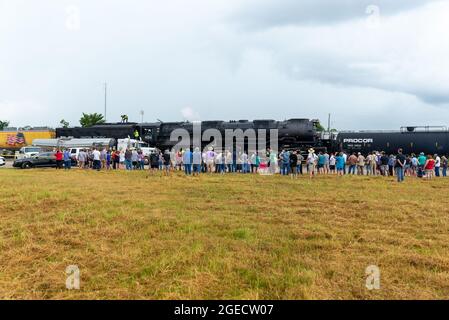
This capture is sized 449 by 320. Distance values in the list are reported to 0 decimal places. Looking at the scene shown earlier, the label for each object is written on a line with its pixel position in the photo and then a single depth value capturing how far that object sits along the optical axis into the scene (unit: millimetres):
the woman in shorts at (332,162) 25047
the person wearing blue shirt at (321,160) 24991
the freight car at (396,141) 31488
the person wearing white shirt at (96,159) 27312
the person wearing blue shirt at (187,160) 23666
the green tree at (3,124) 99162
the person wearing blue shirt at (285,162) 23616
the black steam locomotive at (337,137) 31828
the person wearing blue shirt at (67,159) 28219
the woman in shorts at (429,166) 22562
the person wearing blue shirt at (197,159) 24239
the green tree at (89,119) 80688
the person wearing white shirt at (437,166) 23981
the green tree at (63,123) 85750
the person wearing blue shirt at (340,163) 23941
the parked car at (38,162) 31766
